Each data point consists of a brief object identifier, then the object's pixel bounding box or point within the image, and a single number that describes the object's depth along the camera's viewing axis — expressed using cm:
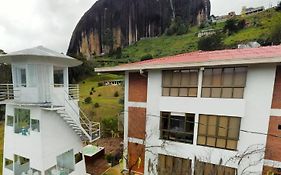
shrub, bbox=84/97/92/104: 2899
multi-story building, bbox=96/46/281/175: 850
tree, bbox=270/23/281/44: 3211
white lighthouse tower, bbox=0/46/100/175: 1006
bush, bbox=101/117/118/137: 2111
